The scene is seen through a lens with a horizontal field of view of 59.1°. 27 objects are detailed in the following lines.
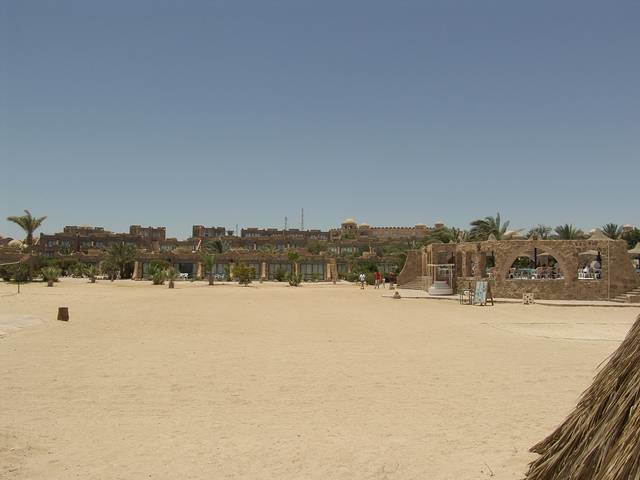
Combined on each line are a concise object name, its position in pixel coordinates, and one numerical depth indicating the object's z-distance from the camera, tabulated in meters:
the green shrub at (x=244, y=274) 51.56
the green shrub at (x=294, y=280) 52.59
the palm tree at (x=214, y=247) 69.50
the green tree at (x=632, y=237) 60.35
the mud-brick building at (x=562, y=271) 28.09
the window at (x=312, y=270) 71.06
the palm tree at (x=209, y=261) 54.12
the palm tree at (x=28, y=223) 52.62
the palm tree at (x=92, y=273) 51.02
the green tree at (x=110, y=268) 57.96
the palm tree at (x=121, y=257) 60.44
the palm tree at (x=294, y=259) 63.88
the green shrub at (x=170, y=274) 46.36
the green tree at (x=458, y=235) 47.56
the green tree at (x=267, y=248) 69.79
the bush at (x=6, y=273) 52.41
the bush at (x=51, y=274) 44.17
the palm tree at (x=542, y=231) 58.69
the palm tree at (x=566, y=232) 51.00
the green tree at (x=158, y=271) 49.88
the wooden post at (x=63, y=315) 18.67
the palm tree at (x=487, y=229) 47.55
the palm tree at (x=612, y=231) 51.94
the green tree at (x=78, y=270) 64.25
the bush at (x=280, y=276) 61.12
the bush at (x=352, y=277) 63.10
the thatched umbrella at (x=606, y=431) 3.70
